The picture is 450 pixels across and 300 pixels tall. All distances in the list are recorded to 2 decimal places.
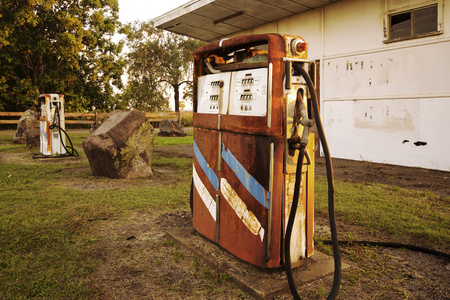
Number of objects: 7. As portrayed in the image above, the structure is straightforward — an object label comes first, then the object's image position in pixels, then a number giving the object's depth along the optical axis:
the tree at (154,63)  36.34
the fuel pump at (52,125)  9.82
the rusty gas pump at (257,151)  2.63
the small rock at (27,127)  12.51
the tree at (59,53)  20.67
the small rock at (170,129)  18.42
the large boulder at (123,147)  6.69
